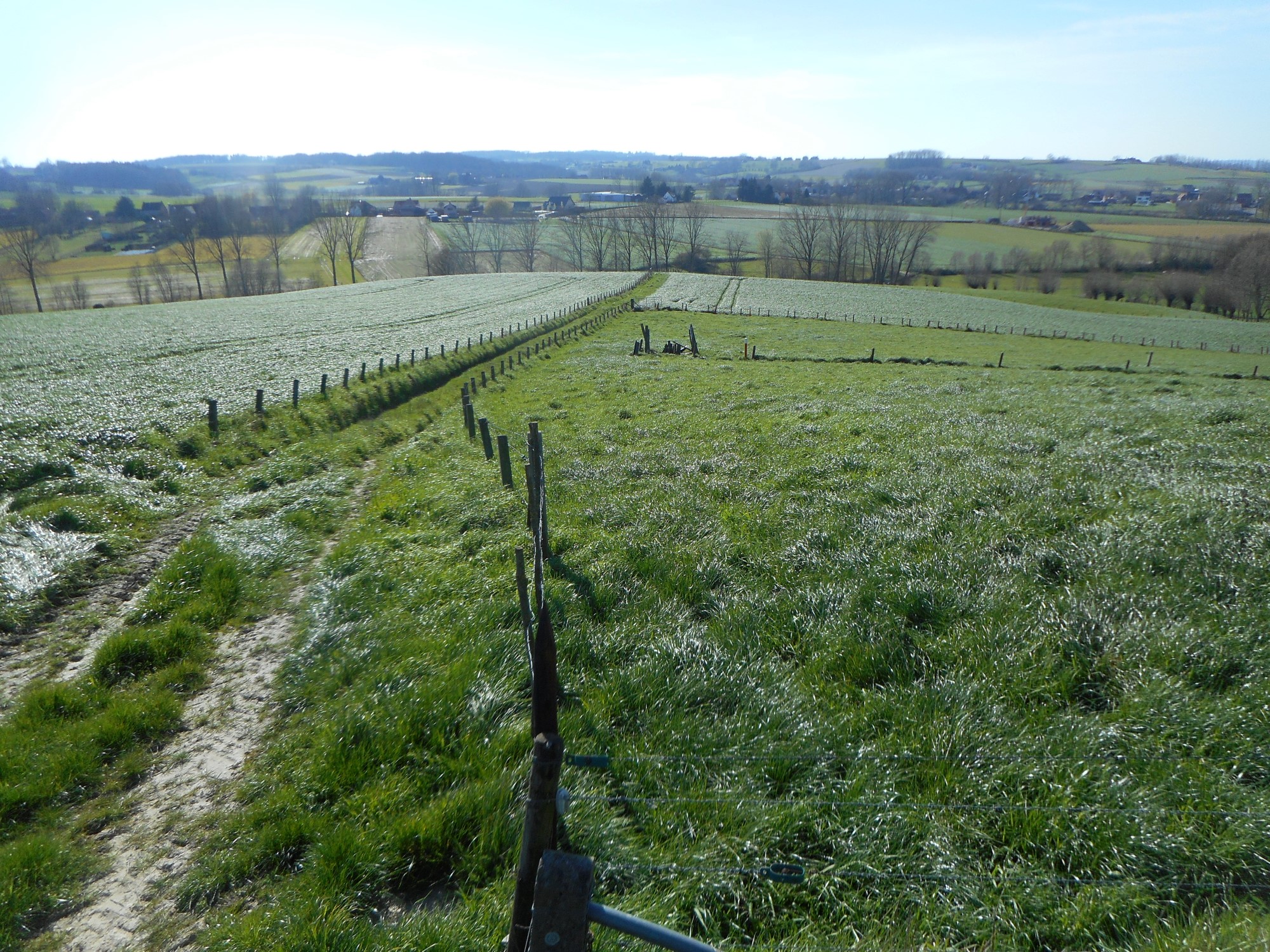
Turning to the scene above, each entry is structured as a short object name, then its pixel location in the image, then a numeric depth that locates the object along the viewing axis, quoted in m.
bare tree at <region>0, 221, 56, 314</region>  77.19
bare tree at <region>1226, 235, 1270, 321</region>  76.06
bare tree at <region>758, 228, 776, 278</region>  109.56
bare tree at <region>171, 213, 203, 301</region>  94.94
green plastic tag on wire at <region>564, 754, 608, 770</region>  3.62
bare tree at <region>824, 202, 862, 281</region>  109.50
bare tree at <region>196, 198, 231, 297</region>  103.12
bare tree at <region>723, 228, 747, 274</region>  112.06
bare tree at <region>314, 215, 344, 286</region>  110.00
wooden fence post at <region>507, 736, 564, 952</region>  3.07
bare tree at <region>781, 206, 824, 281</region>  111.19
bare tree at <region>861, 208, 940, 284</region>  105.38
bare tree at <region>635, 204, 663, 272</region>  116.94
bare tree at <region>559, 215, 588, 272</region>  124.50
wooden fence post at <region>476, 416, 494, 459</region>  15.70
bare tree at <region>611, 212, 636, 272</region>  118.75
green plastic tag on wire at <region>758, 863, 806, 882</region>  3.58
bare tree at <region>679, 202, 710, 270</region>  113.31
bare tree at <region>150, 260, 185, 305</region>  85.00
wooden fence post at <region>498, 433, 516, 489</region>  13.27
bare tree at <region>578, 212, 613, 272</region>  121.88
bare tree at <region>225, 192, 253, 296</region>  96.38
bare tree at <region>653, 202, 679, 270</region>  117.25
